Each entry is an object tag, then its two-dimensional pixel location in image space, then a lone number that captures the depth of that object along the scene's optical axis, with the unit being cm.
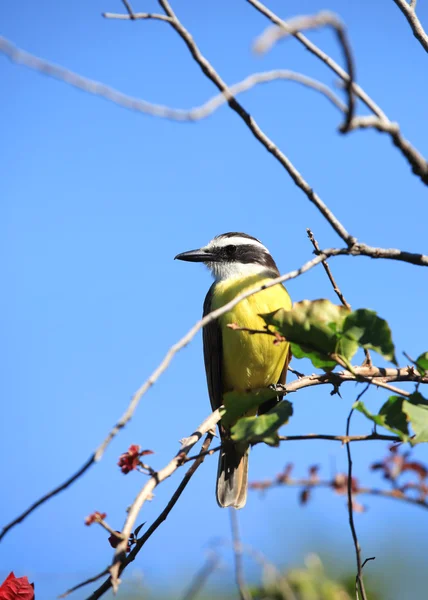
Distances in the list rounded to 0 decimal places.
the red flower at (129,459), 549
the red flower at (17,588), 532
